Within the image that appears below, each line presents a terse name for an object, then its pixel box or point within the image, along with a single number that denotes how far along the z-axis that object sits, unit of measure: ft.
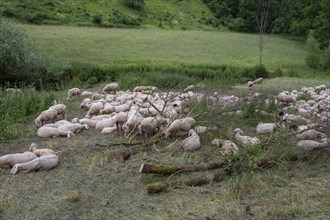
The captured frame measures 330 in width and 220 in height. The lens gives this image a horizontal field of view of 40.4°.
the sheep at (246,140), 22.49
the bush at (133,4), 169.27
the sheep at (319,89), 49.26
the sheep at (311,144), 22.75
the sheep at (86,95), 42.22
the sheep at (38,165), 21.48
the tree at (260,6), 168.47
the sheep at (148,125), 24.93
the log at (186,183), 18.76
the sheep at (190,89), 41.29
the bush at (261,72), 74.28
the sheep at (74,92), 42.20
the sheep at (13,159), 22.00
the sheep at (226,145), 21.87
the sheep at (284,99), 37.82
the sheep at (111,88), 45.84
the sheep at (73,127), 27.66
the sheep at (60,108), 31.15
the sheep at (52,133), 27.04
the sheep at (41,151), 22.97
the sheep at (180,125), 24.63
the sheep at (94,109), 32.40
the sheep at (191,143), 23.27
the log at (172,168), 20.12
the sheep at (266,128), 26.13
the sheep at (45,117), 29.29
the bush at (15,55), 50.24
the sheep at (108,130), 27.32
